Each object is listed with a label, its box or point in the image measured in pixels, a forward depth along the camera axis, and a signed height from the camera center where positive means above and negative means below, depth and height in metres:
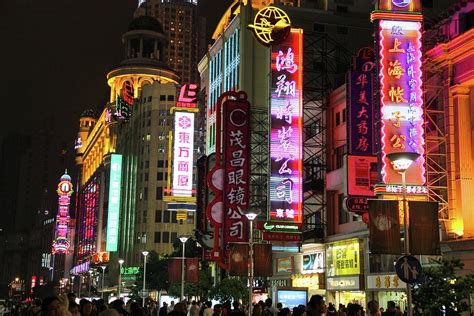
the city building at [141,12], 184.25 +71.79
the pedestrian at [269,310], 22.79 -0.78
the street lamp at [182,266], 42.11 +1.20
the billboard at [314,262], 39.91 +1.45
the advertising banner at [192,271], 43.62 +0.92
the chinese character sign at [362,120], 33.84 +8.16
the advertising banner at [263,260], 32.66 +1.26
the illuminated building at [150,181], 109.50 +16.86
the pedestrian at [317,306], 10.40 -0.28
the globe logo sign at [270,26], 40.97 +15.65
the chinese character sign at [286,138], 38.66 +8.29
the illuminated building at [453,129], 27.91 +6.67
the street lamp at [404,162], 17.25 +3.20
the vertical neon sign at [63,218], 159.00 +15.81
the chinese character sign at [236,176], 44.05 +7.02
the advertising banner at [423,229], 18.59 +1.59
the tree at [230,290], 41.94 -0.23
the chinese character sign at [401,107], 28.28 +7.36
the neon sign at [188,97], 77.62 +21.19
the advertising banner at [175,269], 44.56 +1.04
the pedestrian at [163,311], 28.59 -1.08
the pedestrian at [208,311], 22.62 -0.83
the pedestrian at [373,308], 15.95 -0.45
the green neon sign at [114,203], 119.62 +14.19
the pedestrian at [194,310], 27.44 -0.96
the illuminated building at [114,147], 122.00 +29.69
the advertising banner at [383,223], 18.50 +1.73
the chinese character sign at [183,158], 71.50 +13.06
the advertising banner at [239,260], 32.16 +1.23
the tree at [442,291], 19.66 -0.05
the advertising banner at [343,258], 35.23 +1.59
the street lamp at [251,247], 29.51 +1.66
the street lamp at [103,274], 114.96 +1.63
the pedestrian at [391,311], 16.99 -0.55
